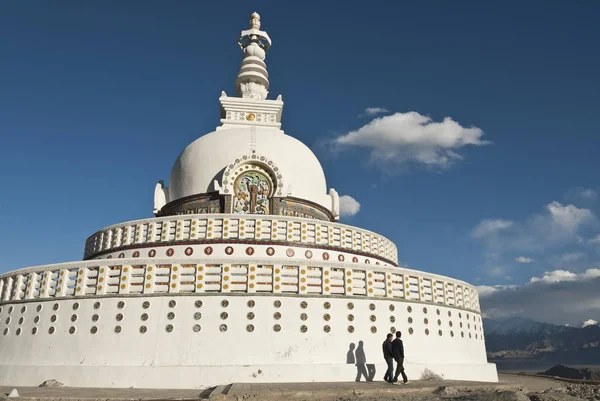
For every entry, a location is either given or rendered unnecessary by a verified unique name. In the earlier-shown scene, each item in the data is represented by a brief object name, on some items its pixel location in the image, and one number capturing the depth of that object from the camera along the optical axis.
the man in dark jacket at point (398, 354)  9.60
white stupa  10.95
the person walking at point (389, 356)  9.86
